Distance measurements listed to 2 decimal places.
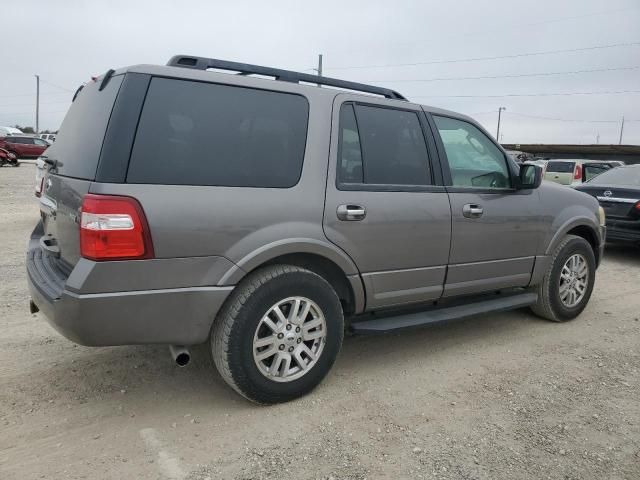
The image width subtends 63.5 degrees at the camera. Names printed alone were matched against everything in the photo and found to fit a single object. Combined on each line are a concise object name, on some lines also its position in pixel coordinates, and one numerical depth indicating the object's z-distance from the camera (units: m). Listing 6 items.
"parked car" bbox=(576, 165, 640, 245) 7.58
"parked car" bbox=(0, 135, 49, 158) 30.98
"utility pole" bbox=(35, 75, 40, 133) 61.38
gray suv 2.61
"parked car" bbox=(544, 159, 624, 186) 18.86
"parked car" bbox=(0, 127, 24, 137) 40.74
